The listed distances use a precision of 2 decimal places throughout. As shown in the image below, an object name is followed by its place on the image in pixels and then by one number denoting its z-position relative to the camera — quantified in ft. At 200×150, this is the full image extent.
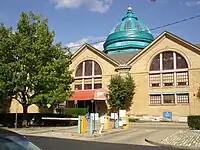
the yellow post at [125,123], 64.40
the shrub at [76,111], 109.62
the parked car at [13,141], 9.09
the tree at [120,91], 106.36
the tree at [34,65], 61.89
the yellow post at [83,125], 51.76
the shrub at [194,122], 55.84
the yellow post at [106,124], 60.39
